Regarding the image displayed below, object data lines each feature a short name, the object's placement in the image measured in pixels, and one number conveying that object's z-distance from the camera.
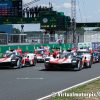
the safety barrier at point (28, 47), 31.50
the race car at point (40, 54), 32.94
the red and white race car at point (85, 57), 26.12
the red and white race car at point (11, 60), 25.53
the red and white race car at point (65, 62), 23.98
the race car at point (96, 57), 31.80
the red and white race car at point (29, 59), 27.33
